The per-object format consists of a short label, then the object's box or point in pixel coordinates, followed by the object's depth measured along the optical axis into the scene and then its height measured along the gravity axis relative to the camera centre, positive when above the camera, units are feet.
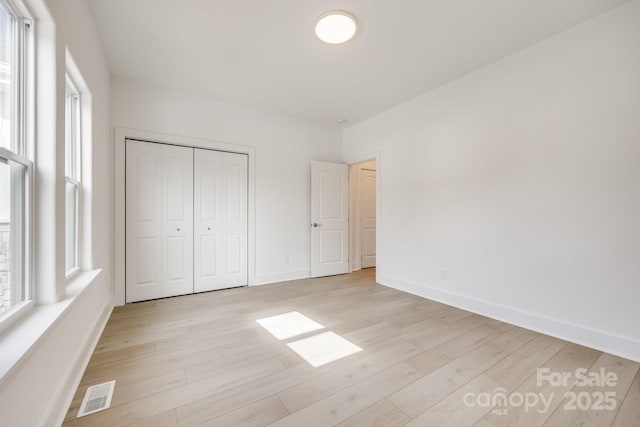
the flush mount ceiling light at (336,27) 7.13 +5.19
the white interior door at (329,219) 14.96 -0.32
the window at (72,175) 6.72 +1.04
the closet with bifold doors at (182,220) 10.77 -0.26
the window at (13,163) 3.90 +0.79
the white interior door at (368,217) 18.16 -0.26
